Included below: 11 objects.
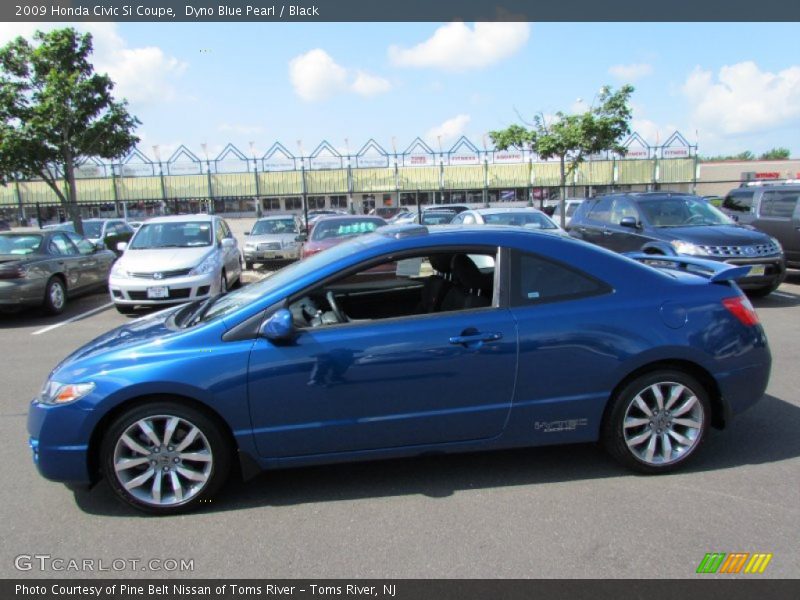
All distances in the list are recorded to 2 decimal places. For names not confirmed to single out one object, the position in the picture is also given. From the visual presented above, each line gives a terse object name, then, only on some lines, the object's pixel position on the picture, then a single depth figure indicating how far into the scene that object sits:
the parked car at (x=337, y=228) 12.69
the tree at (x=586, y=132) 20.56
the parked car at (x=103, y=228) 20.88
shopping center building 45.06
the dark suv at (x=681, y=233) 8.73
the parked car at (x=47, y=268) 9.25
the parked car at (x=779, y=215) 11.12
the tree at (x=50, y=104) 14.46
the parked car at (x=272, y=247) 15.81
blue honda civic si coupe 3.17
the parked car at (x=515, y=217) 12.35
